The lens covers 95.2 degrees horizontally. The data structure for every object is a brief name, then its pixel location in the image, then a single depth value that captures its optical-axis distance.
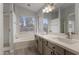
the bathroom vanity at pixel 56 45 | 1.53
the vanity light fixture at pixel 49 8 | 1.96
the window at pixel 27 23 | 1.94
